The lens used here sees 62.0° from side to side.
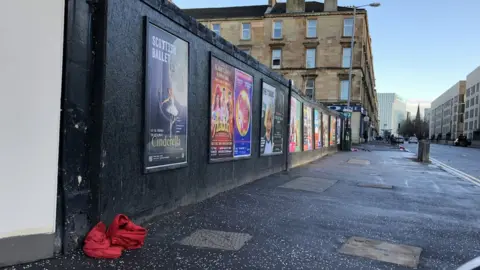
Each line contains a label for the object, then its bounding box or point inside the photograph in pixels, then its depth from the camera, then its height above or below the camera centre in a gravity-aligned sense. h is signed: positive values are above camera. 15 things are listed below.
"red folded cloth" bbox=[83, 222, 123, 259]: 4.09 -1.23
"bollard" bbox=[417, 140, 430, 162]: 20.91 -0.72
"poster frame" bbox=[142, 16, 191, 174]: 5.32 +0.55
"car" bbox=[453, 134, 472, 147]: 67.92 -0.44
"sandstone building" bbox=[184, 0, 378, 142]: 47.88 +11.32
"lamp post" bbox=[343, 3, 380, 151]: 31.18 +0.03
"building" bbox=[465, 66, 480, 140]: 99.84 +9.77
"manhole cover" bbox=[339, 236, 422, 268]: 4.40 -1.35
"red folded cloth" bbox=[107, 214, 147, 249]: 4.35 -1.15
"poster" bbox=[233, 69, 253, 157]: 9.02 +0.43
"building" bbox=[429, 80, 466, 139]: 125.81 +9.74
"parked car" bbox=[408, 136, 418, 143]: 81.72 -0.56
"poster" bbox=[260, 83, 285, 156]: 10.98 +0.35
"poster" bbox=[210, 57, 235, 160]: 7.67 +0.46
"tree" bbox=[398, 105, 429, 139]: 163.25 +3.79
